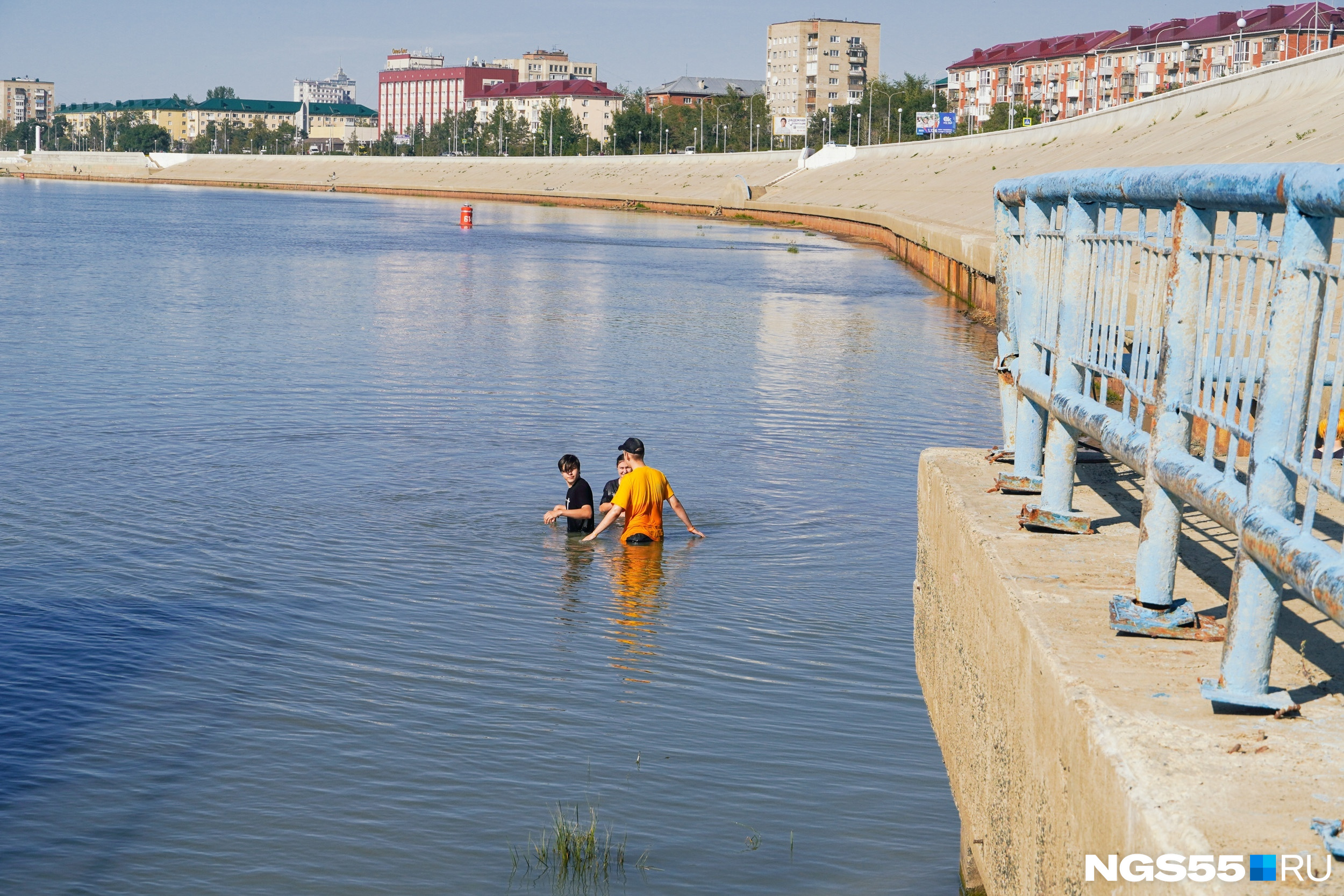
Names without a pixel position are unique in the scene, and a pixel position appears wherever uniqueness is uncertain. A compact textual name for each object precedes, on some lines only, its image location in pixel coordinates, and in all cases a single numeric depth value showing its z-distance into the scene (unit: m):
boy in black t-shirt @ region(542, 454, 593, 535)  12.39
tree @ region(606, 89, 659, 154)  169.62
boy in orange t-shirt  12.17
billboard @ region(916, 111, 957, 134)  116.88
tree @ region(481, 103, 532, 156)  182.38
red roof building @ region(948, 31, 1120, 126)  159.75
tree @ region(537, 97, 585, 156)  175.62
